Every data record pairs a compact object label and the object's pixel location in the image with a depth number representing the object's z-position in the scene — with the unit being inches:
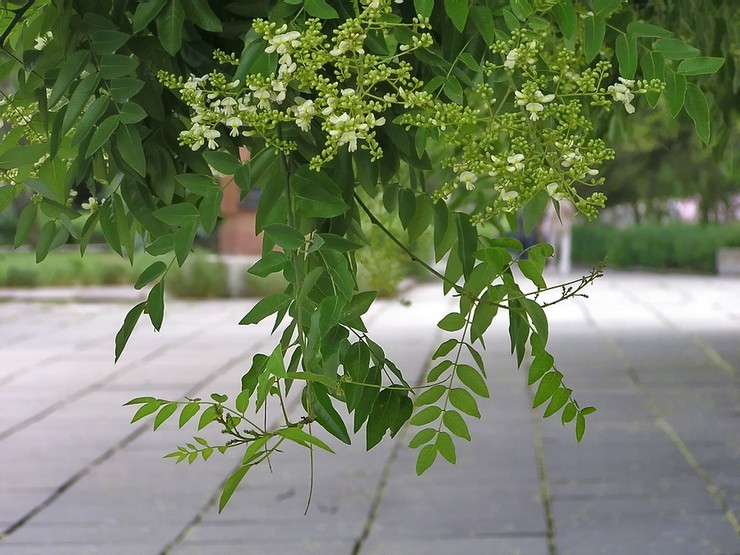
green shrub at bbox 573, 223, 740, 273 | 866.1
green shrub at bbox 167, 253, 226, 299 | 664.4
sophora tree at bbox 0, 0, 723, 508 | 58.3
